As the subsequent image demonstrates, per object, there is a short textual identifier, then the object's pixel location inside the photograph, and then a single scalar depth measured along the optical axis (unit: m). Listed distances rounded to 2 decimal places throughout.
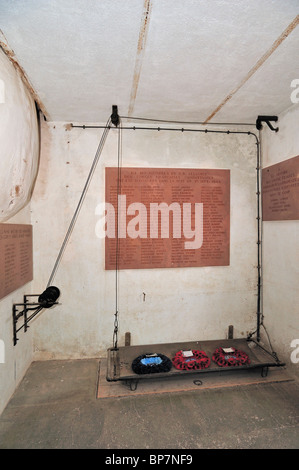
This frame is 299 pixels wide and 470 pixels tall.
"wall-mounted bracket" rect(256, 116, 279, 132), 3.01
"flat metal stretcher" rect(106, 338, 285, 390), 2.52
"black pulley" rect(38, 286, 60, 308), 2.66
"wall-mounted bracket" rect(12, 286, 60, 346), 2.46
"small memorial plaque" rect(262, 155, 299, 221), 2.72
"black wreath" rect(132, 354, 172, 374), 2.54
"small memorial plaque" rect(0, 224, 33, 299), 2.25
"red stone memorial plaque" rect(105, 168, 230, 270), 3.12
